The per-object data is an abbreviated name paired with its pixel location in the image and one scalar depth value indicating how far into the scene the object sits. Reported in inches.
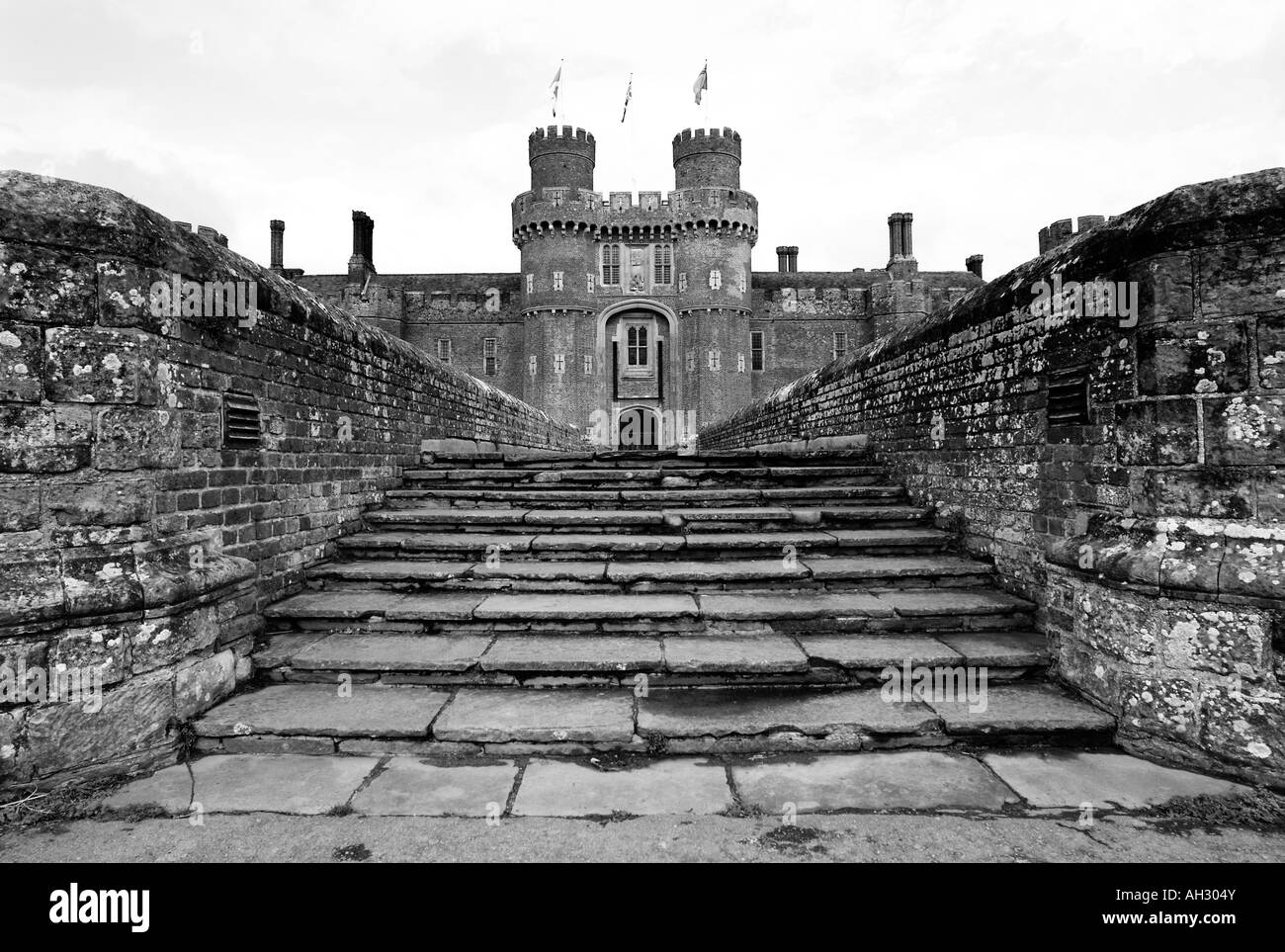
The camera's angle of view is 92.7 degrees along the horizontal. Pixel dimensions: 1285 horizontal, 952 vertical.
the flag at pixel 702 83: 1336.1
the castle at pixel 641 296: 1283.2
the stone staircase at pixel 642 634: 121.6
